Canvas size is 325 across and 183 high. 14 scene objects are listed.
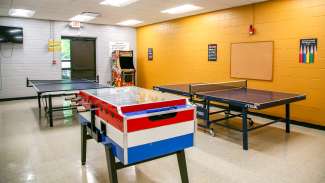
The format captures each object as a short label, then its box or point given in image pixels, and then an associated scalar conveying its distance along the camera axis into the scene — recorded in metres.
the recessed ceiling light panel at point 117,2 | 6.10
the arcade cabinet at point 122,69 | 9.77
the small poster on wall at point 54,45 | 8.84
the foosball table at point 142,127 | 2.06
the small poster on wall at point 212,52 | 7.20
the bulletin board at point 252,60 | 5.86
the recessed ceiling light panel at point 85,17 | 7.68
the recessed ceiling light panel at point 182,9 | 6.70
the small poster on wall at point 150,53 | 10.01
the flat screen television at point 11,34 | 7.95
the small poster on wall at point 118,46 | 10.23
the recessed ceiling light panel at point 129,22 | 9.20
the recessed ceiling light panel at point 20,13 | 7.13
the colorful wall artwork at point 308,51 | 5.04
